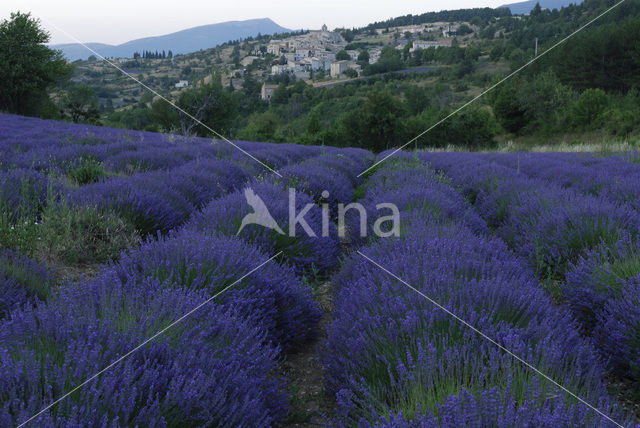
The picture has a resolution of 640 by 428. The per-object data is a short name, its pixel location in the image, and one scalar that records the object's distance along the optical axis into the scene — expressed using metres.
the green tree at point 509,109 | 35.50
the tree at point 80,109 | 32.97
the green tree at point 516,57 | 46.72
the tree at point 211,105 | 31.30
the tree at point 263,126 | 37.59
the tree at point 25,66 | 26.17
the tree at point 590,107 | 29.22
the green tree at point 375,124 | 33.31
